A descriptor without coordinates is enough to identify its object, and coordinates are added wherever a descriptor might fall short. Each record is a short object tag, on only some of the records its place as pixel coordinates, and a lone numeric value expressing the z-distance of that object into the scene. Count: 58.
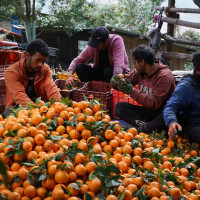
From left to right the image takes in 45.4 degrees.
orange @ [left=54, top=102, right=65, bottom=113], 2.15
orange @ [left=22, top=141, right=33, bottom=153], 1.71
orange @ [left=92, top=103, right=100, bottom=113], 2.30
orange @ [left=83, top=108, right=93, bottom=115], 2.24
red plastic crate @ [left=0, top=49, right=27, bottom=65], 5.02
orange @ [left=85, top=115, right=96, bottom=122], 2.13
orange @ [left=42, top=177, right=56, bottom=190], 1.54
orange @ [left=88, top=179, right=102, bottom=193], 1.51
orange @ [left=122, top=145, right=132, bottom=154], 2.05
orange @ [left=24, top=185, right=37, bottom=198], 1.49
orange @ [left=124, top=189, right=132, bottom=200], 1.50
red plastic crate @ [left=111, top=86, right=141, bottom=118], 4.34
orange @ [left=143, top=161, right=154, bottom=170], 1.94
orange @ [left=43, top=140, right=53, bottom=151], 1.83
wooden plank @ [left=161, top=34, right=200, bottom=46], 6.05
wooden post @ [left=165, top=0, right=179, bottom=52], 6.86
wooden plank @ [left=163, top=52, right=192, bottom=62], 6.25
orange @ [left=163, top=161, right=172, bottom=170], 2.09
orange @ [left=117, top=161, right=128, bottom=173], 1.85
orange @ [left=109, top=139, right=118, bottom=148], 2.08
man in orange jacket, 3.14
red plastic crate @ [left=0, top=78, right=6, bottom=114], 3.89
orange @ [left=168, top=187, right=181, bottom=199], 1.70
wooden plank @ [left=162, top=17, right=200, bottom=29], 5.66
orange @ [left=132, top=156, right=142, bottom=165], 1.97
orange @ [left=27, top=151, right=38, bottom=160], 1.71
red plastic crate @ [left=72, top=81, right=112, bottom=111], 4.17
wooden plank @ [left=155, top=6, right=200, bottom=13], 5.84
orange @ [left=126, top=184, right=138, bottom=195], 1.60
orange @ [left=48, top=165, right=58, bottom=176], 1.55
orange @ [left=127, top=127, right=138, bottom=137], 2.40
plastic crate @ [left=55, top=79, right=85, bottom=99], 4.85
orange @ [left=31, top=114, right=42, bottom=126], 2.01
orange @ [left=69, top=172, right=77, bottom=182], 1.59
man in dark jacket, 2.88
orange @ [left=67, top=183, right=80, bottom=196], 1.51
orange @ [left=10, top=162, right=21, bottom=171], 1.65
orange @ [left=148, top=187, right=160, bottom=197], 1.62
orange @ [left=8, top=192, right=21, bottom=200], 1.41
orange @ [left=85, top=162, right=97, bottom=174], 1.65
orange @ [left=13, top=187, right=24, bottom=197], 1.50
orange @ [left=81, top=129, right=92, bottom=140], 2.02
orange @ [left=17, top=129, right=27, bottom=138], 1.82
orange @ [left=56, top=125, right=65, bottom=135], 2.05
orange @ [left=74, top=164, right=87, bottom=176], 1.62
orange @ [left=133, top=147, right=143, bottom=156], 2.05
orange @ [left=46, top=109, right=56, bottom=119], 2.13
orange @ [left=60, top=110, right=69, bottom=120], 2.11
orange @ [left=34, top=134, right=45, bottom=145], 1.82
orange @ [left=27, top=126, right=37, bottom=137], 1.87
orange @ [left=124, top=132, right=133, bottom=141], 2.24
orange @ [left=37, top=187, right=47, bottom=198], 1.51
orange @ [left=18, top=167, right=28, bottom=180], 1.58
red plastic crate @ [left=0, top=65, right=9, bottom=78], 4.30
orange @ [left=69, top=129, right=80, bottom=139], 2.01
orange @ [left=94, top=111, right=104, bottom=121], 2.21
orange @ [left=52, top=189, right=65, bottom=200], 1.44
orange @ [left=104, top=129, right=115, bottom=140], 2.13
